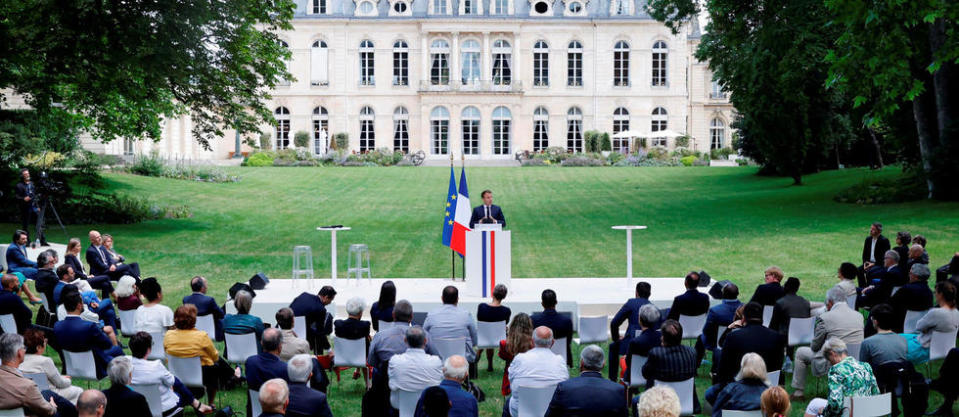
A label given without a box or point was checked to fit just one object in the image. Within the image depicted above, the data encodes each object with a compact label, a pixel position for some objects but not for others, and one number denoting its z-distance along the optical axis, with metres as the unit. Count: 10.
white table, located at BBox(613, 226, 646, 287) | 13.26
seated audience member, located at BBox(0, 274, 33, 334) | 9.31
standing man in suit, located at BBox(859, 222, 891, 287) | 13.33
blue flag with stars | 13.55
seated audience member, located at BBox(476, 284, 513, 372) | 9.19
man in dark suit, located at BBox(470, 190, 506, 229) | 13.58
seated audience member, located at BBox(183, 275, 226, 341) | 9.64
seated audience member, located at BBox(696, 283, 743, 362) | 9.08
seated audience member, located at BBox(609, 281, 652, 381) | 8.59
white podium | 12.57
